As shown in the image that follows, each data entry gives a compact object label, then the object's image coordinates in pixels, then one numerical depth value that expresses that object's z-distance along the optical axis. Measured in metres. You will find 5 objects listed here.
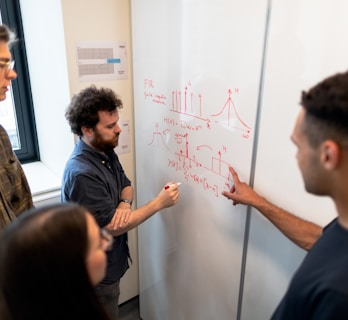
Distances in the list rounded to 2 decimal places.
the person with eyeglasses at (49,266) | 0.57
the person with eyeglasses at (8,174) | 1.12
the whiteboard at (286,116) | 0.84
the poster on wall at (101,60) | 1.54
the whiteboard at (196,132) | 1.07
